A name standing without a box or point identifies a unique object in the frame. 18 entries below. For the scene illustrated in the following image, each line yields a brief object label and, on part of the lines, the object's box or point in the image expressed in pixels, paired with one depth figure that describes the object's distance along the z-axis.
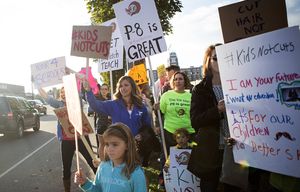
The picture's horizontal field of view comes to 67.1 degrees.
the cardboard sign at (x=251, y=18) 1.89
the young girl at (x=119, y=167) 1.79
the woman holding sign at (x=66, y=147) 3.38
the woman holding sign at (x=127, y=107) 3.04
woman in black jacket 2.22
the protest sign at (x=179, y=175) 2.90
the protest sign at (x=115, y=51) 4.86
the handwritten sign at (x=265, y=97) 1.67
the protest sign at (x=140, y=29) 3.55
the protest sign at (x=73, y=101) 2.04
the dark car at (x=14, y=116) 9.00
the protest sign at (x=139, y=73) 4.93
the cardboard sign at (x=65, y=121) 3.05
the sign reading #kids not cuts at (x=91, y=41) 2.74
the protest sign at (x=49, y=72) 3.92
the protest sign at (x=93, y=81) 5.24
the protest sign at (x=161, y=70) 6.33
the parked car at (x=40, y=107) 19.94
